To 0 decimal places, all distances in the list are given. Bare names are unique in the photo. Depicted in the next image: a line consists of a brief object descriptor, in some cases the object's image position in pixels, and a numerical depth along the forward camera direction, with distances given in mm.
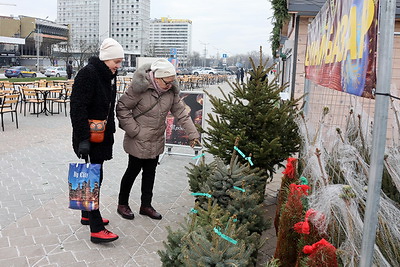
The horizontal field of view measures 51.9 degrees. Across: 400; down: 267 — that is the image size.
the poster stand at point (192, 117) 7754
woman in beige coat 4207
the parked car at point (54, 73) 45375
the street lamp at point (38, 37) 43062
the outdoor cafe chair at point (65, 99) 13448
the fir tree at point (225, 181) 3502
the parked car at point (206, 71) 63531
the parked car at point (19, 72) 40156
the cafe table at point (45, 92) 12758
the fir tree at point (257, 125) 4594
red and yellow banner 1697
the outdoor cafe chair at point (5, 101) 9902
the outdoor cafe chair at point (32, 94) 12727
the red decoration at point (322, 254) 2020
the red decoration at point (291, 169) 3699
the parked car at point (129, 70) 60022
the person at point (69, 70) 26766
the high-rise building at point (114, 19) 119456
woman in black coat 3660
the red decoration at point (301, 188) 2761
